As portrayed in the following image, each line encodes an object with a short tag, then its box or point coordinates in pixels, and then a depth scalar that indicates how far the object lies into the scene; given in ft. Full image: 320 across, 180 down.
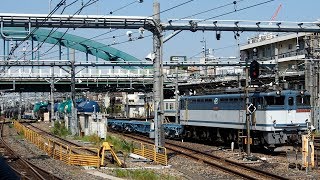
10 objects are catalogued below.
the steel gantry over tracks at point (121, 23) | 75.51
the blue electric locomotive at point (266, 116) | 84.07
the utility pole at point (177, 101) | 142.20
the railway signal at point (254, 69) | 79.41
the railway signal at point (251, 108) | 82.25
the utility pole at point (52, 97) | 189.78
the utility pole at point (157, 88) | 79.71
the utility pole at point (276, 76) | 87.34
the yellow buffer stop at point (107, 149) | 73.50
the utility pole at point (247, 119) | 78.41
